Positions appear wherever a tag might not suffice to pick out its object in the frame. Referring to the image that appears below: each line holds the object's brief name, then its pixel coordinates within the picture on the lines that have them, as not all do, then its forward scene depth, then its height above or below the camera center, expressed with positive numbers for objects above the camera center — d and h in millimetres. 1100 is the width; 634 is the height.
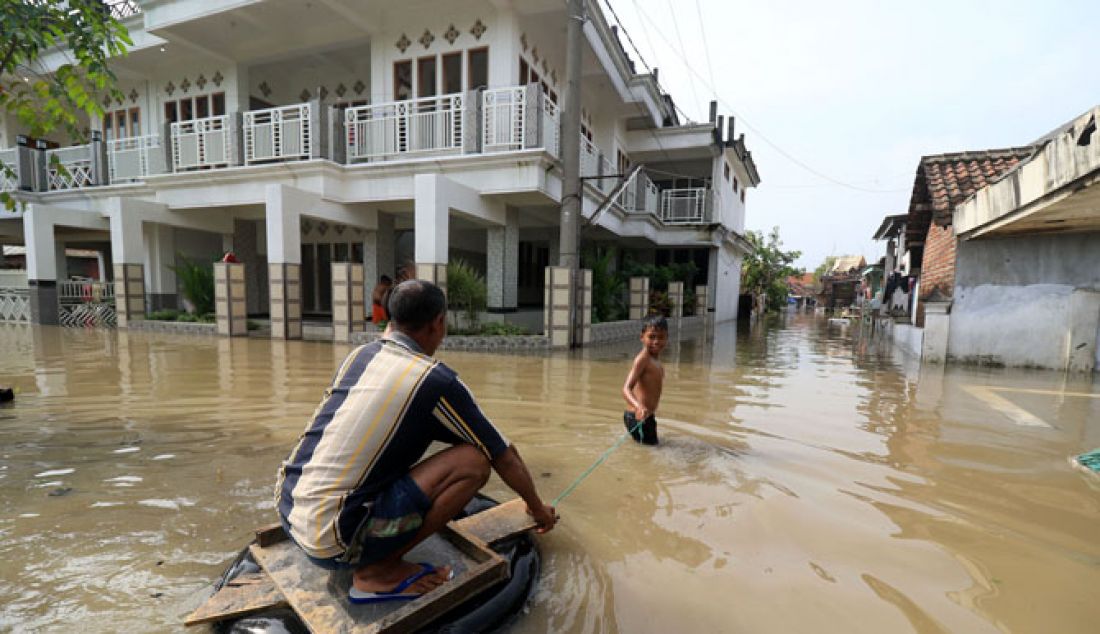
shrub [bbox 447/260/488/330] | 10055 -181
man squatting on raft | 1688 -643
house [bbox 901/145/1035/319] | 8641 +1831
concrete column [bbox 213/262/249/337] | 11109 -433
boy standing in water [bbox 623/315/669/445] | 3965 -754
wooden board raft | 1690 -1128
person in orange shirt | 9906 -355
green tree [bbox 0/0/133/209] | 3025 +1461
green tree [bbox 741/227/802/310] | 30875 +1180
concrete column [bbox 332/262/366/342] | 10289 -338
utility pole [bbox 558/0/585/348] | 9453 +2526
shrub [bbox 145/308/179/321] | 12492 -966
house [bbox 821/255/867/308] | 37406 +383
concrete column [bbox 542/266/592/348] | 9992 -410
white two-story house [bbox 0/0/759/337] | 10547 +3163
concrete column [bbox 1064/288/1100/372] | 7715 -572
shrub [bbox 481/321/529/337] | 10125 -939
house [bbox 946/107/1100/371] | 7223 +130
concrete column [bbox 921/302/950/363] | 8609 -669
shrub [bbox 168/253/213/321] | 12430 -200
